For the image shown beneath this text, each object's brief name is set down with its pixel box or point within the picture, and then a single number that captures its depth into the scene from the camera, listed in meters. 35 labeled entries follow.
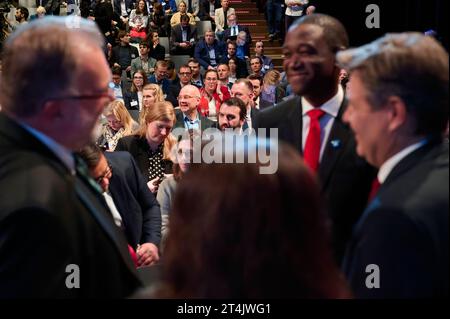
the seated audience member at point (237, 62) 11.01
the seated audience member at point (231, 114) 4.98
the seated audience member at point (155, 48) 11.65
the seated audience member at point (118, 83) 9.83
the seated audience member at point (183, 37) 12.37
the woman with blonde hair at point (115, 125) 6.08
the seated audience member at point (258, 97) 8.41
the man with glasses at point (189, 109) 6.34
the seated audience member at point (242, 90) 6.55
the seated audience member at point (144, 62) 10.96
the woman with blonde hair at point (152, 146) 4.76
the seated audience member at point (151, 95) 6.50
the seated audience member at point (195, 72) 10.01
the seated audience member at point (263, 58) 11.33
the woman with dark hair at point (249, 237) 1.05
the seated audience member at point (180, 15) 12.59
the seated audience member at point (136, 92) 9.43
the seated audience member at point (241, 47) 11.73
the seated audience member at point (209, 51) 11.66
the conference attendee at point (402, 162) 1.41
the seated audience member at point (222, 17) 12.76
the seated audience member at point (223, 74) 9.50
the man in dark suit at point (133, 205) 3.30
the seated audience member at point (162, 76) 9.83
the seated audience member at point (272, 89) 8.55
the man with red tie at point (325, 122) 2.33
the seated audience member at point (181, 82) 9.39
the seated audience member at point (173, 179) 3.66
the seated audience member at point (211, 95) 8.04
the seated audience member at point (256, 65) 10.46
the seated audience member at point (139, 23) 12.66
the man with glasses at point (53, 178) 1.47
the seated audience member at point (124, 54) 11.67
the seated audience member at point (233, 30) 12.34
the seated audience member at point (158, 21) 12.67
